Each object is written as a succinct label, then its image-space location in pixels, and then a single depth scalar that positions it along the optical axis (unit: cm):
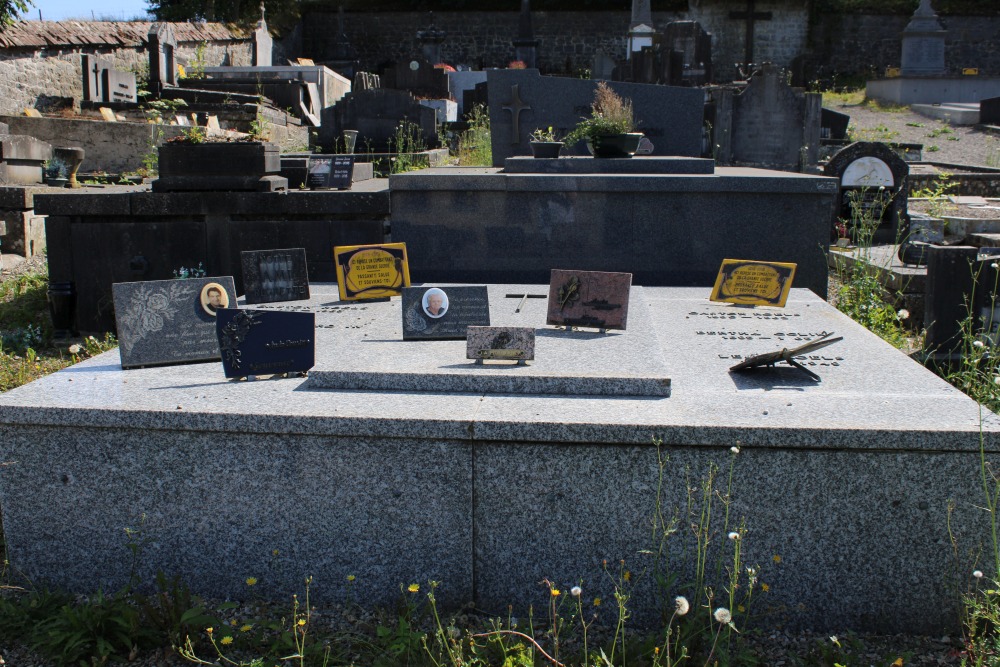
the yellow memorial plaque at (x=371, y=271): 505
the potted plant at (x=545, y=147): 717
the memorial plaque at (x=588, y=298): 423
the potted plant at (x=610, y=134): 702
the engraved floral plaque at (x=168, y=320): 382
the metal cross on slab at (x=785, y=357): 345
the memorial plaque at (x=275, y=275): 501
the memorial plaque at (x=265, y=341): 355
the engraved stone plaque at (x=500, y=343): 360
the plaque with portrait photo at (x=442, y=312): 410
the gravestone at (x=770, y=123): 1276
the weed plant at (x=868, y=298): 607
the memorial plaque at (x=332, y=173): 712
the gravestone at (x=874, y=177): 950
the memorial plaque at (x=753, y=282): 500
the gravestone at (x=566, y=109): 876
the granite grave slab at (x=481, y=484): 299
